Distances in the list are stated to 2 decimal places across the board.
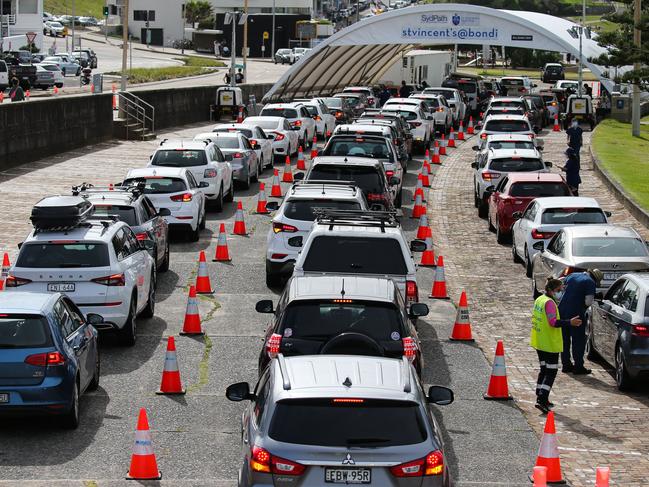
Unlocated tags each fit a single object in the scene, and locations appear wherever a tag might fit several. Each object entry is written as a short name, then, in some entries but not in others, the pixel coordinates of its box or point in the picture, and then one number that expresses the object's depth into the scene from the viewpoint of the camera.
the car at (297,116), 45.84
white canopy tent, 56.72
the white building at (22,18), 104.00
